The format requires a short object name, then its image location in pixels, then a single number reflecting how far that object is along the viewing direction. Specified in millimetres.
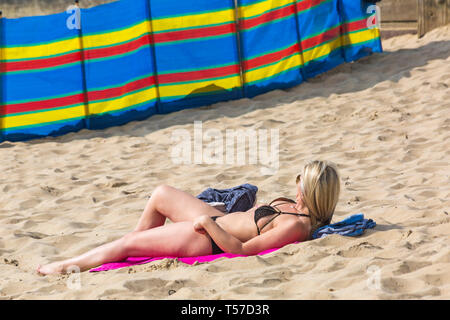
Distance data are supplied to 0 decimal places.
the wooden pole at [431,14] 19625
